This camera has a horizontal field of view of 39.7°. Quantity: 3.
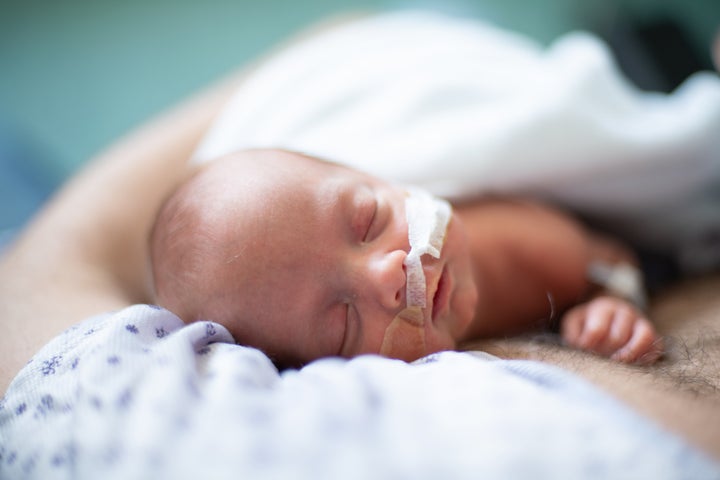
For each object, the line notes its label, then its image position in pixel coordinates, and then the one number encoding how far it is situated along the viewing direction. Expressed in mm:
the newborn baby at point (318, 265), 294
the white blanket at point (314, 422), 227
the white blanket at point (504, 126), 378
